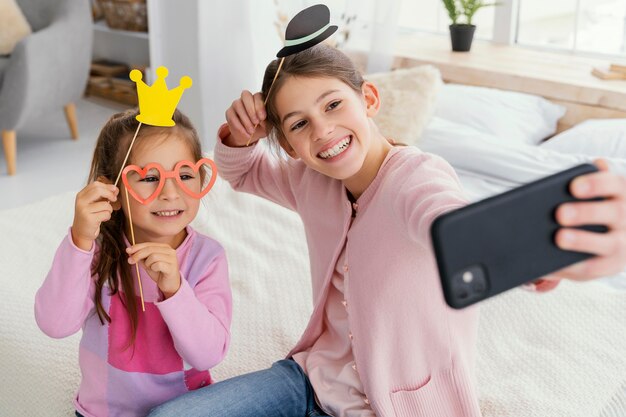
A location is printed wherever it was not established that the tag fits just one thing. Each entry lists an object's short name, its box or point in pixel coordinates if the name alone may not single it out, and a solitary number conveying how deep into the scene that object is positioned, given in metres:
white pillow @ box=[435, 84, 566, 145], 2.56
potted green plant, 3.08
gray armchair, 3.59
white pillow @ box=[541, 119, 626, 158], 2.31
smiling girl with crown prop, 1.09
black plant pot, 3.09
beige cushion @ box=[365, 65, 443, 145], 2.47
